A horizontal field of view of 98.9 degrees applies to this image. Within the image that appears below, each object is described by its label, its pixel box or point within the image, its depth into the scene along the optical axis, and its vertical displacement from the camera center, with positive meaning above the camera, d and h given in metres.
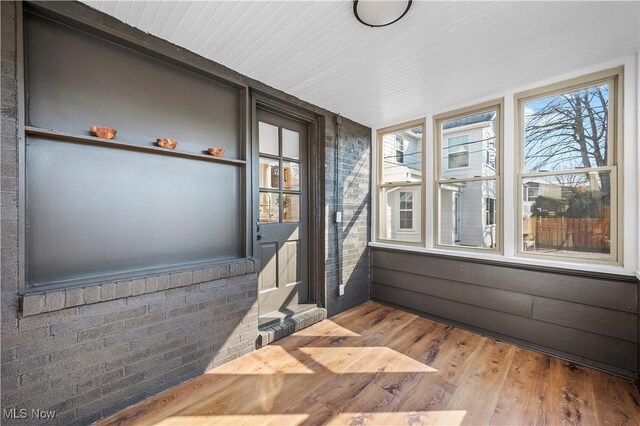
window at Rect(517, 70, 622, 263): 2.28 +0.38
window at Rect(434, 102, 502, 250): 2.92 +0.40
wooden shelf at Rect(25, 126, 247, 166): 1.56 +0.45
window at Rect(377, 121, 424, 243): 3.56 +0.39
